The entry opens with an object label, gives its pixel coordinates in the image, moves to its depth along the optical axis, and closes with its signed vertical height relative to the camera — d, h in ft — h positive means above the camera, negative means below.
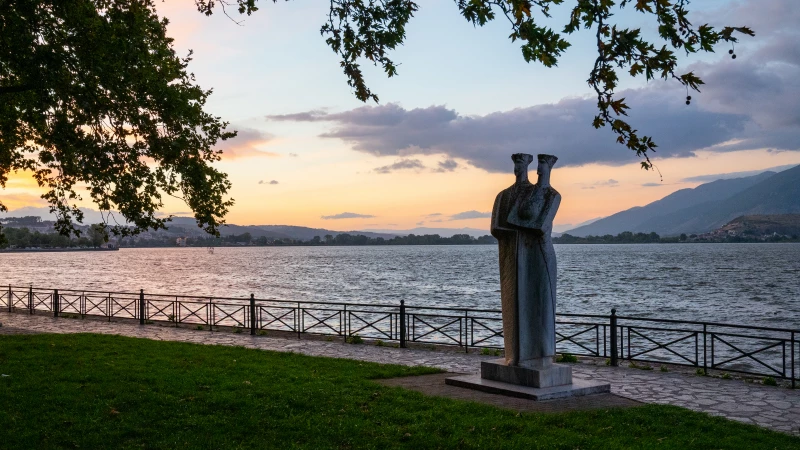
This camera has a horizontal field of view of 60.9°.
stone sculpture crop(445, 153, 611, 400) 34.71 -2.52
